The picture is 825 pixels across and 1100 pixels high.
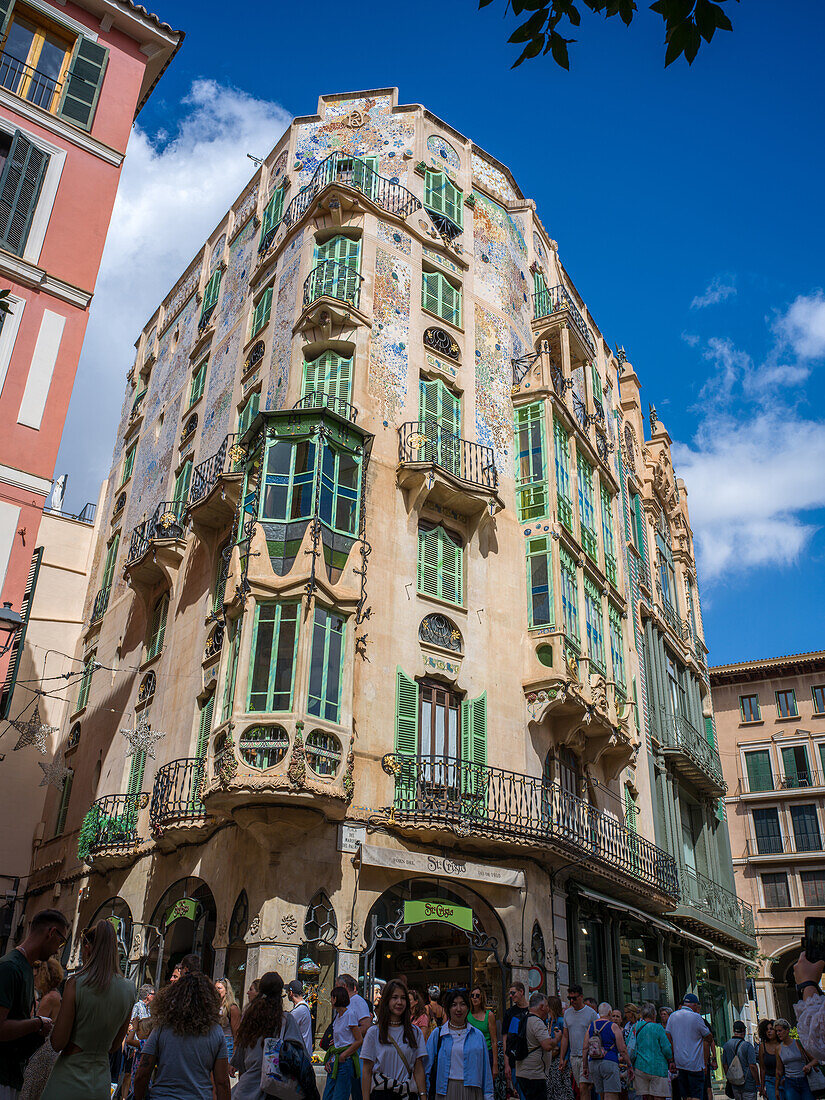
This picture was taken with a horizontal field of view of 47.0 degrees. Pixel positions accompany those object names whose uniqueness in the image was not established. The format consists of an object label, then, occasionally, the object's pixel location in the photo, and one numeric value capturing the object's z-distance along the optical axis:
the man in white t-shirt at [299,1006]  9.12
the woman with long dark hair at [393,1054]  7.79
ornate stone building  17.36
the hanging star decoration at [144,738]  22.14
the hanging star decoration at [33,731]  21.87
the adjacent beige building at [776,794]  40.97
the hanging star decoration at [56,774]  27.34
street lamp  13.46
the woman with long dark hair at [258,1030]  6.79
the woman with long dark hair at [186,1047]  5.73
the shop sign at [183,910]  17.92
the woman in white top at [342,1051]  8.54
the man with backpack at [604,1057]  11.92
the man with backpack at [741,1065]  15.20
